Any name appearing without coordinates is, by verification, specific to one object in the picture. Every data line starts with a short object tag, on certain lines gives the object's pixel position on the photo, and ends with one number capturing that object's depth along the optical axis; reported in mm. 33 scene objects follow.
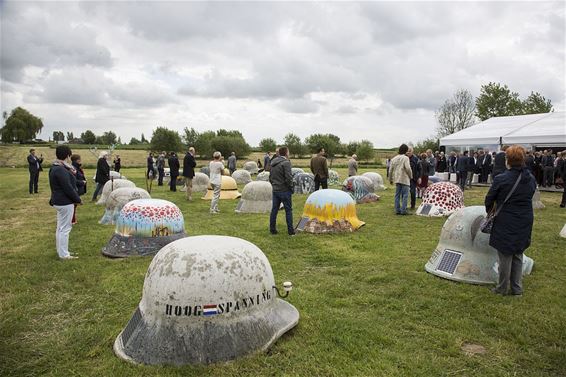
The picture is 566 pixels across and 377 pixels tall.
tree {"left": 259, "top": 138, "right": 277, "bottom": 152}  89100
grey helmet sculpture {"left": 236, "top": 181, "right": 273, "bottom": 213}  14078
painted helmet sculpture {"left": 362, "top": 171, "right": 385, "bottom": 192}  21620
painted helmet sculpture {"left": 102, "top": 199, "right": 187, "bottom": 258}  8086
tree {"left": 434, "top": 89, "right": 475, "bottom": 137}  58250
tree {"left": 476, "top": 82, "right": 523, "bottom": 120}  54969
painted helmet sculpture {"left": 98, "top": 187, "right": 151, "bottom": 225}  10911
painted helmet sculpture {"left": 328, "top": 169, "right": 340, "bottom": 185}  25728
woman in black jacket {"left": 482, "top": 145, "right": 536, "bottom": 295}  5625
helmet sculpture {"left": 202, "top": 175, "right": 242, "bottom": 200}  18719
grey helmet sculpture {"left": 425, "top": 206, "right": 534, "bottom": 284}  6367
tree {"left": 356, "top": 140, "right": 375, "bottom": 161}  69062
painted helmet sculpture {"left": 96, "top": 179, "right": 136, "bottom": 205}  15555
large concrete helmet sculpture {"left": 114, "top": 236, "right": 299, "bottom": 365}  4004
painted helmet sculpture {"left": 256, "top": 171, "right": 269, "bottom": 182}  24522
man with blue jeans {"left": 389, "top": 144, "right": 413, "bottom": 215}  12266
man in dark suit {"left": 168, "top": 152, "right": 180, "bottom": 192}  21078
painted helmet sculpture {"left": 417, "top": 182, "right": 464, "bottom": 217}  13016
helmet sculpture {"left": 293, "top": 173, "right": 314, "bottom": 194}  20603
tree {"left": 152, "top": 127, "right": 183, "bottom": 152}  75250
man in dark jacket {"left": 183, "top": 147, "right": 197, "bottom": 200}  17609
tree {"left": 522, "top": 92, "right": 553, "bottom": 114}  56969
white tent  22188
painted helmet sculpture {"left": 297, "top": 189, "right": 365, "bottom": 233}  10359
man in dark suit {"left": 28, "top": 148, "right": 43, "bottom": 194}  19895
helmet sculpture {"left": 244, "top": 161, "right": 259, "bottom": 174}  38938
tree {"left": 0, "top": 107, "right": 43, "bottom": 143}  90500
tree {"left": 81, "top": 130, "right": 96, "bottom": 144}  104119
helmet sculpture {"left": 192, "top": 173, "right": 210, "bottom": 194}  21797
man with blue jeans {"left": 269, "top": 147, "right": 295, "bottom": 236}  9719
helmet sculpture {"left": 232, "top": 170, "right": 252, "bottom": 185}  25906
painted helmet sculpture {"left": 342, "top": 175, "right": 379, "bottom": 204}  17016
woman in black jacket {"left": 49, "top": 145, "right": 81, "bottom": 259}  7672
